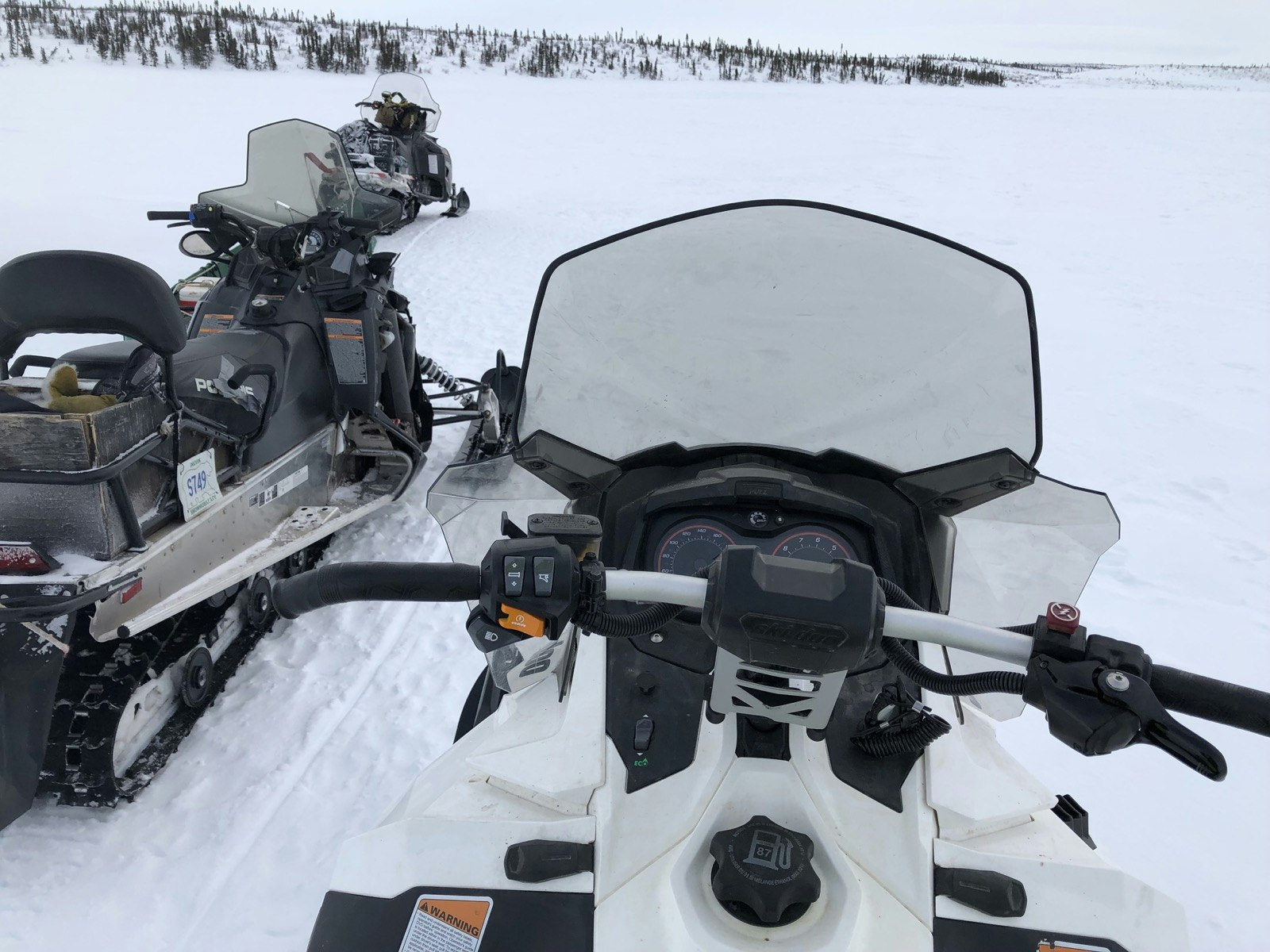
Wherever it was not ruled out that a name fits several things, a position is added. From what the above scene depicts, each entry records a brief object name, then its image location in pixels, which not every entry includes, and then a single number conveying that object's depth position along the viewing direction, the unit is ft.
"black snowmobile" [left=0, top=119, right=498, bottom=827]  7.15
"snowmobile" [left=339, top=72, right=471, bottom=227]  33.47
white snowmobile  3.51
